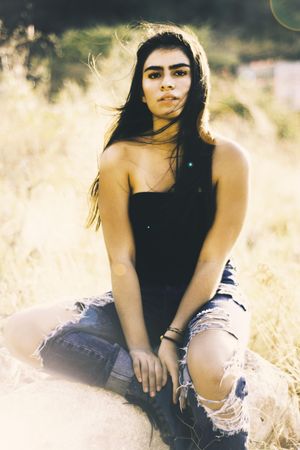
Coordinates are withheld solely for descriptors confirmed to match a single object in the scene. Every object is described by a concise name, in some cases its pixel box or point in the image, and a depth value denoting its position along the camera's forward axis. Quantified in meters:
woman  2.55
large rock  2.54
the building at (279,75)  14.44
